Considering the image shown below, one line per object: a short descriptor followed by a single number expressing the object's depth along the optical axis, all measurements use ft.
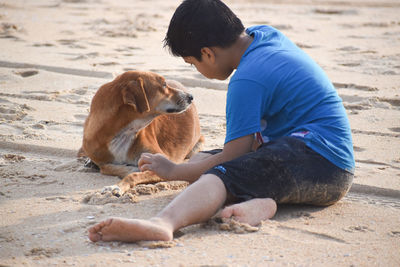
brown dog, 30.07
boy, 22.06
